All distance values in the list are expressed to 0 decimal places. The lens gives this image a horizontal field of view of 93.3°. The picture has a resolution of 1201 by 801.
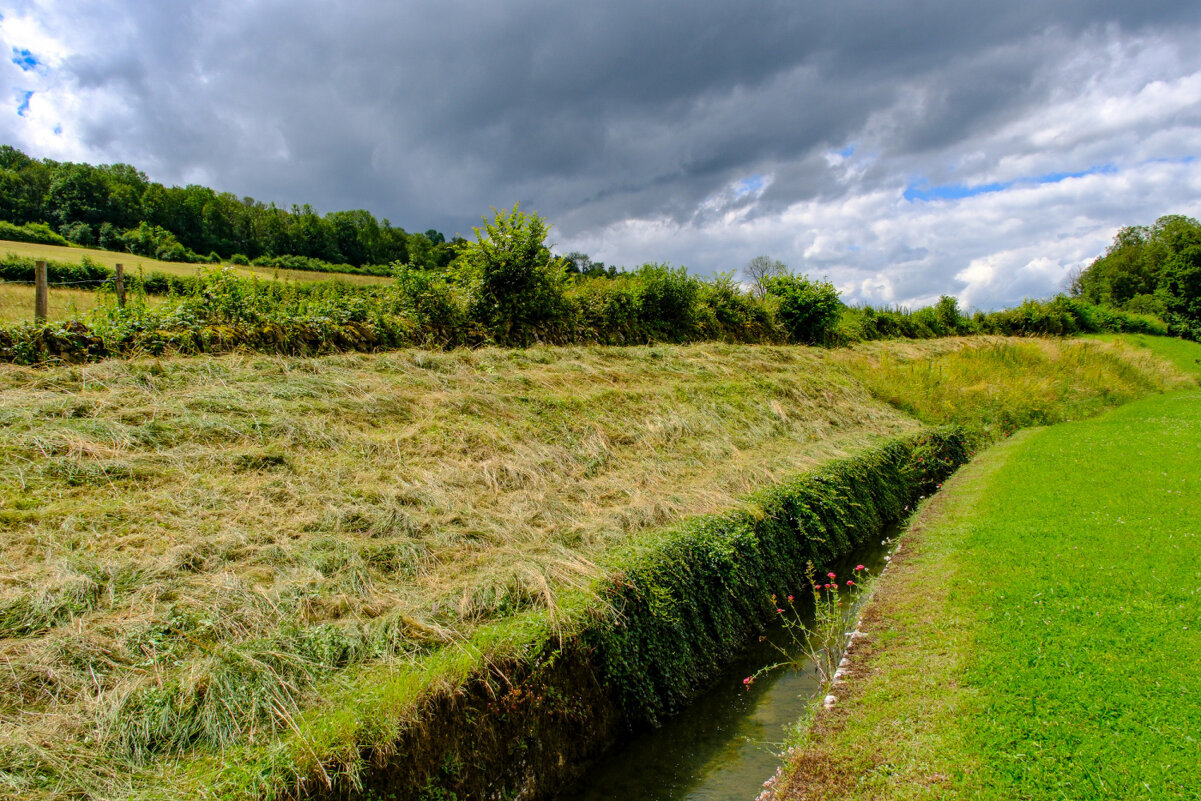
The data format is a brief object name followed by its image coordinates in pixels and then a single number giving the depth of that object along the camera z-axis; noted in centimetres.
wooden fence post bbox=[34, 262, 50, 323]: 685
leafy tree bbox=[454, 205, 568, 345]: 1088
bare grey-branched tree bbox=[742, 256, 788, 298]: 2100
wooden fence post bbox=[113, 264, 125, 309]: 771
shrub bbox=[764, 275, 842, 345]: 2008
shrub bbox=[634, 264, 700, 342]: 1511
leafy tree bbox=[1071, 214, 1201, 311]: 5259
